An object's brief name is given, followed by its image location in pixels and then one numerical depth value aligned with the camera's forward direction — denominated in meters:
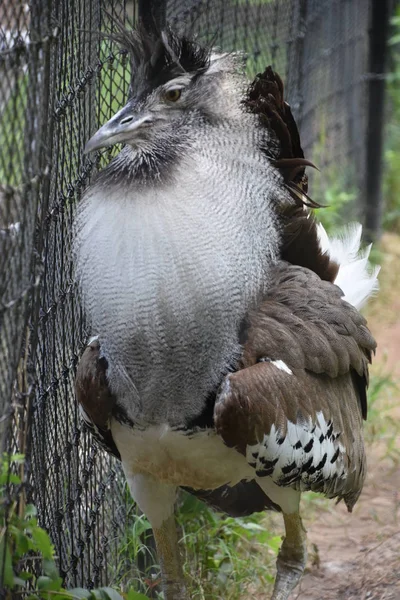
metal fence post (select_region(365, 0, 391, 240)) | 14.91
